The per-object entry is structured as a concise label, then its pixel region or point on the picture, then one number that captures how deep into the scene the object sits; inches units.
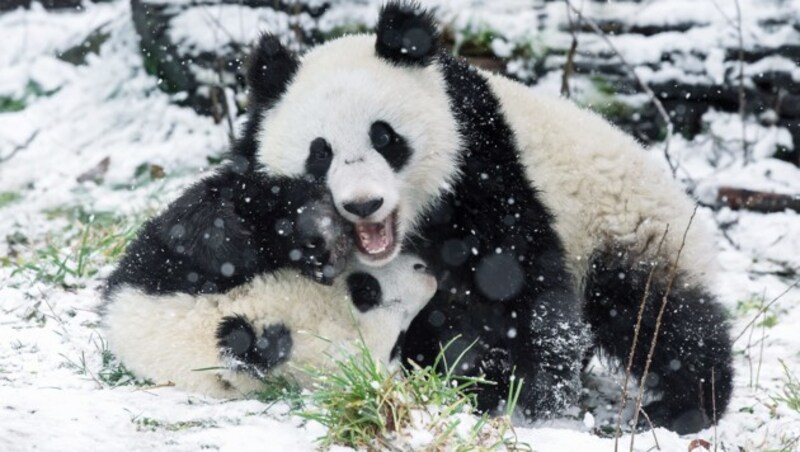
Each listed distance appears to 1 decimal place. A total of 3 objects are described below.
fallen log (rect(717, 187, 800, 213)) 530.3
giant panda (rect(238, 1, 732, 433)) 319.9
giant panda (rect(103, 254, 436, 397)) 278.8
